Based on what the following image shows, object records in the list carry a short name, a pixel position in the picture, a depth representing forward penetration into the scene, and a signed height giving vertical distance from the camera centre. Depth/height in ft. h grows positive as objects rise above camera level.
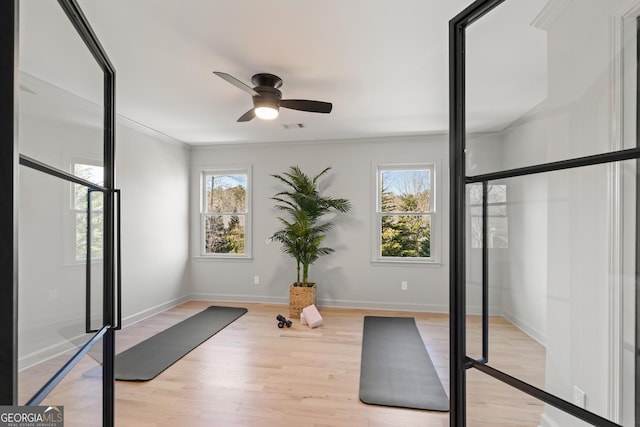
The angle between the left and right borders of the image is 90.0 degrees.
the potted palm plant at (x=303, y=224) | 14.71 -0.40
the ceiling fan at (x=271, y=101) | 8.86 +3.22
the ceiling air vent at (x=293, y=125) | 13.82 +3.94
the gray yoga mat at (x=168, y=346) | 9.24 -4.53
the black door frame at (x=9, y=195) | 2.44 +0.15
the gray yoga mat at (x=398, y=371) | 7.80 -4.49
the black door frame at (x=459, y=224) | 3.62 -0.09
